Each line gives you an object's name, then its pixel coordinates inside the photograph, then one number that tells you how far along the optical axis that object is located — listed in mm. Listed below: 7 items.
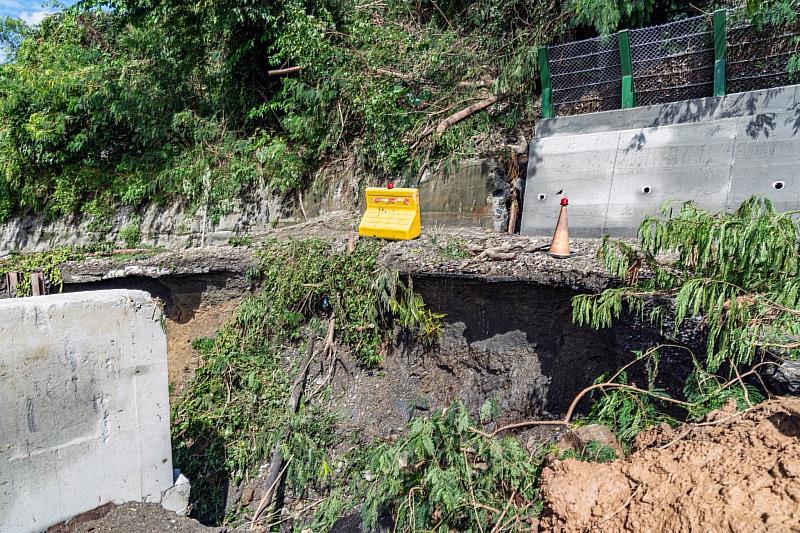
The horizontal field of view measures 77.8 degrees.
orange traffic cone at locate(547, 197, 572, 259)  5004
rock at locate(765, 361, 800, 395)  2963
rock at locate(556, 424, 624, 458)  3150
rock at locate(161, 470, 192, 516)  4109
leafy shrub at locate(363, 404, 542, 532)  3141
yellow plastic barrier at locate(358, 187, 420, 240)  6207
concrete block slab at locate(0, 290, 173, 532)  3199
